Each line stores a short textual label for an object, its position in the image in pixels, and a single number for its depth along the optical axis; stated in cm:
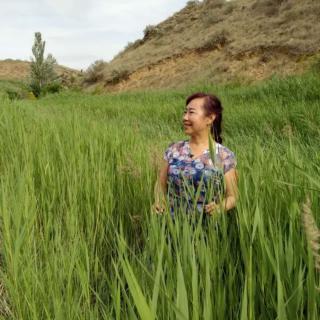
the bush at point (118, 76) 1794
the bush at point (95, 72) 2117
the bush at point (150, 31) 2167
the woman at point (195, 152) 179
